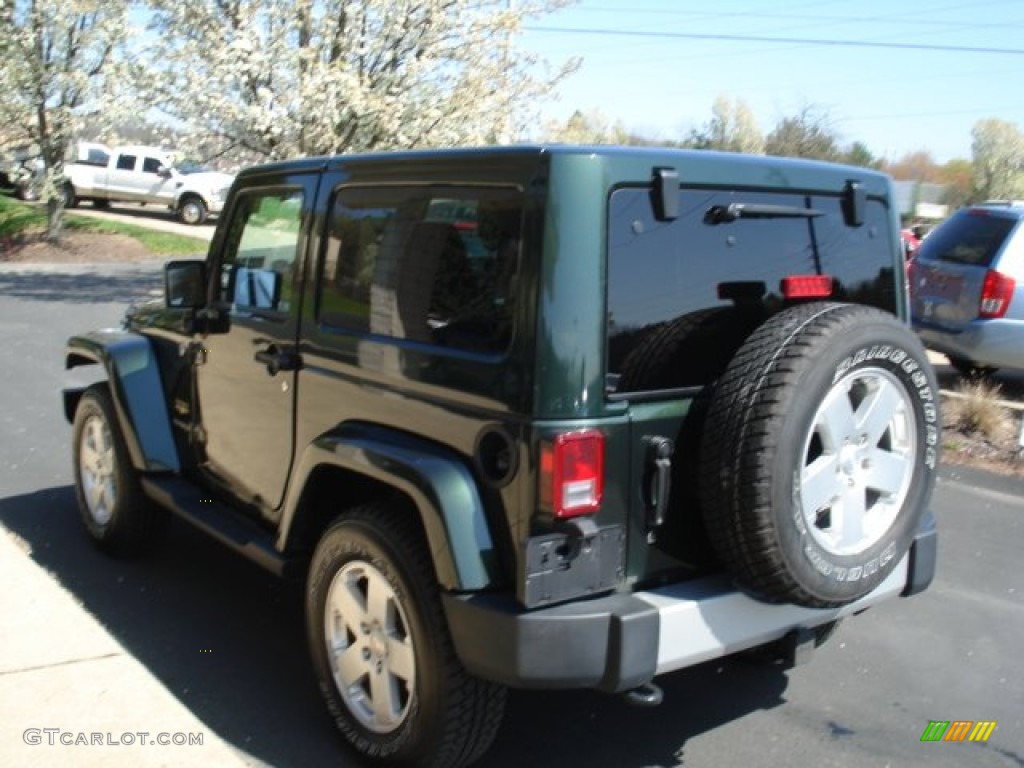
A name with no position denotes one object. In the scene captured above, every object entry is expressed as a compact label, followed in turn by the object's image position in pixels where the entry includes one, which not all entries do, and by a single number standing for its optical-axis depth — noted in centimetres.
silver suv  843
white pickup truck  2952
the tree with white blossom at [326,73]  1270
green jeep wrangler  277
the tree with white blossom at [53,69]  1820
